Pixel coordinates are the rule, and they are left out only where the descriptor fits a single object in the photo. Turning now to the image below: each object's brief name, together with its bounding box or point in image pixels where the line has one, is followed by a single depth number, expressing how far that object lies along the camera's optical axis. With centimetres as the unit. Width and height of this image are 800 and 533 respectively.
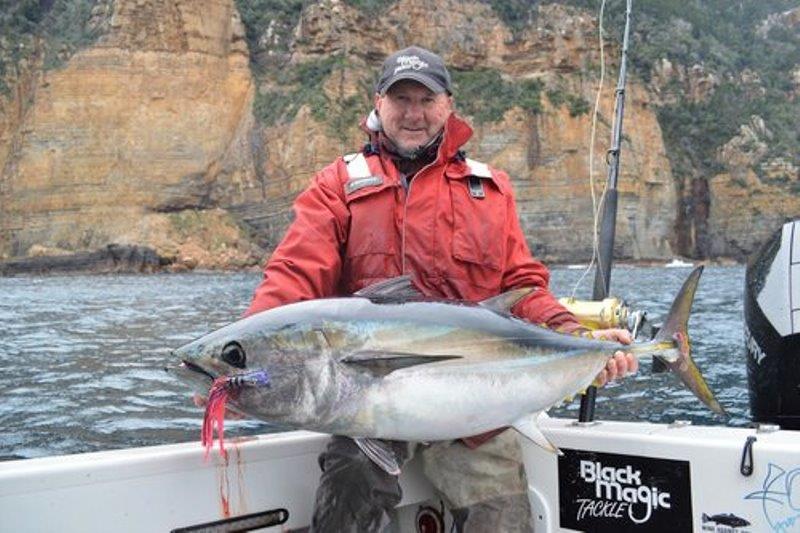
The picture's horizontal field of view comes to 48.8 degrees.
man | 332
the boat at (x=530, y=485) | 299
